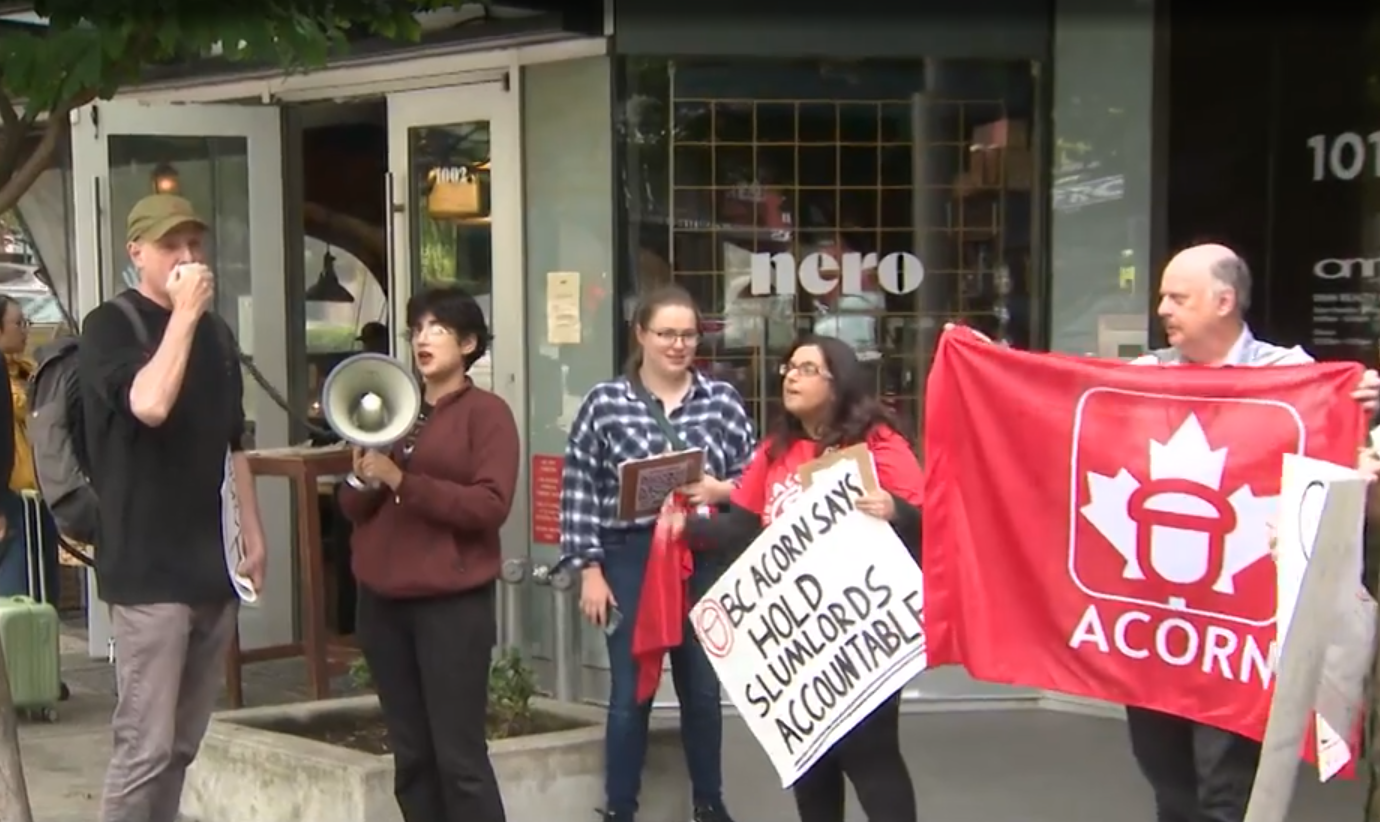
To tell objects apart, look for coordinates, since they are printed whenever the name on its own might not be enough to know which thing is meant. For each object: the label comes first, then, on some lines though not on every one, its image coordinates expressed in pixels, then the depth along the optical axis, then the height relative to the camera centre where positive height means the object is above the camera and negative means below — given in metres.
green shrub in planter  6.23 -1.35
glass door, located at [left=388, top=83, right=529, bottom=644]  7.97 +0.36
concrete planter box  5.61 -1.49
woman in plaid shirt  5.77 -0.62
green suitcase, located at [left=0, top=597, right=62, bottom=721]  7.64 -1.44
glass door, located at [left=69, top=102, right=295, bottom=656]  8.56 +0.42
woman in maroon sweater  5.05 -0.73
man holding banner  4.44 -0.58
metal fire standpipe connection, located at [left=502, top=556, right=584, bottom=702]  7.65 -1.37
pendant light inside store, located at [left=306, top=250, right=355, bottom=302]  9.35 +0.04
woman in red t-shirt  5.04 -0.51
